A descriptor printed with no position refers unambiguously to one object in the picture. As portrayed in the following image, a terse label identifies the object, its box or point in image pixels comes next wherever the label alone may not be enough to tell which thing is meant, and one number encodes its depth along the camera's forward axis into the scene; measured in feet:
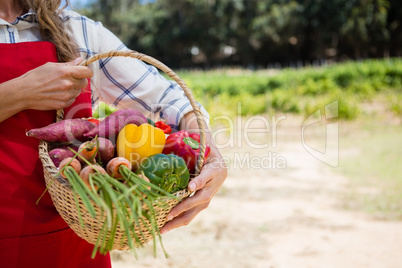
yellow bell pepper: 3.47
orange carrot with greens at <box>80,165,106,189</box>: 2.98
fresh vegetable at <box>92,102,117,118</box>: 5.14
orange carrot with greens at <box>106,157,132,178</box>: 3.16
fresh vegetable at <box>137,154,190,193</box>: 3.29
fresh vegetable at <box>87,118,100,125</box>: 3.86
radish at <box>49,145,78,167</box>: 3.30
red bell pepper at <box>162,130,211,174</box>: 3.70
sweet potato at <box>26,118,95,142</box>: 3.34
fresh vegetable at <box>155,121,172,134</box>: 4.19
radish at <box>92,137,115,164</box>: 3.38
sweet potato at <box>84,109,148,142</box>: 3.58
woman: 3.39
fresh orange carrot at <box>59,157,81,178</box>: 3.06
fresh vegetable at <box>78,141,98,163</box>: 3.25
